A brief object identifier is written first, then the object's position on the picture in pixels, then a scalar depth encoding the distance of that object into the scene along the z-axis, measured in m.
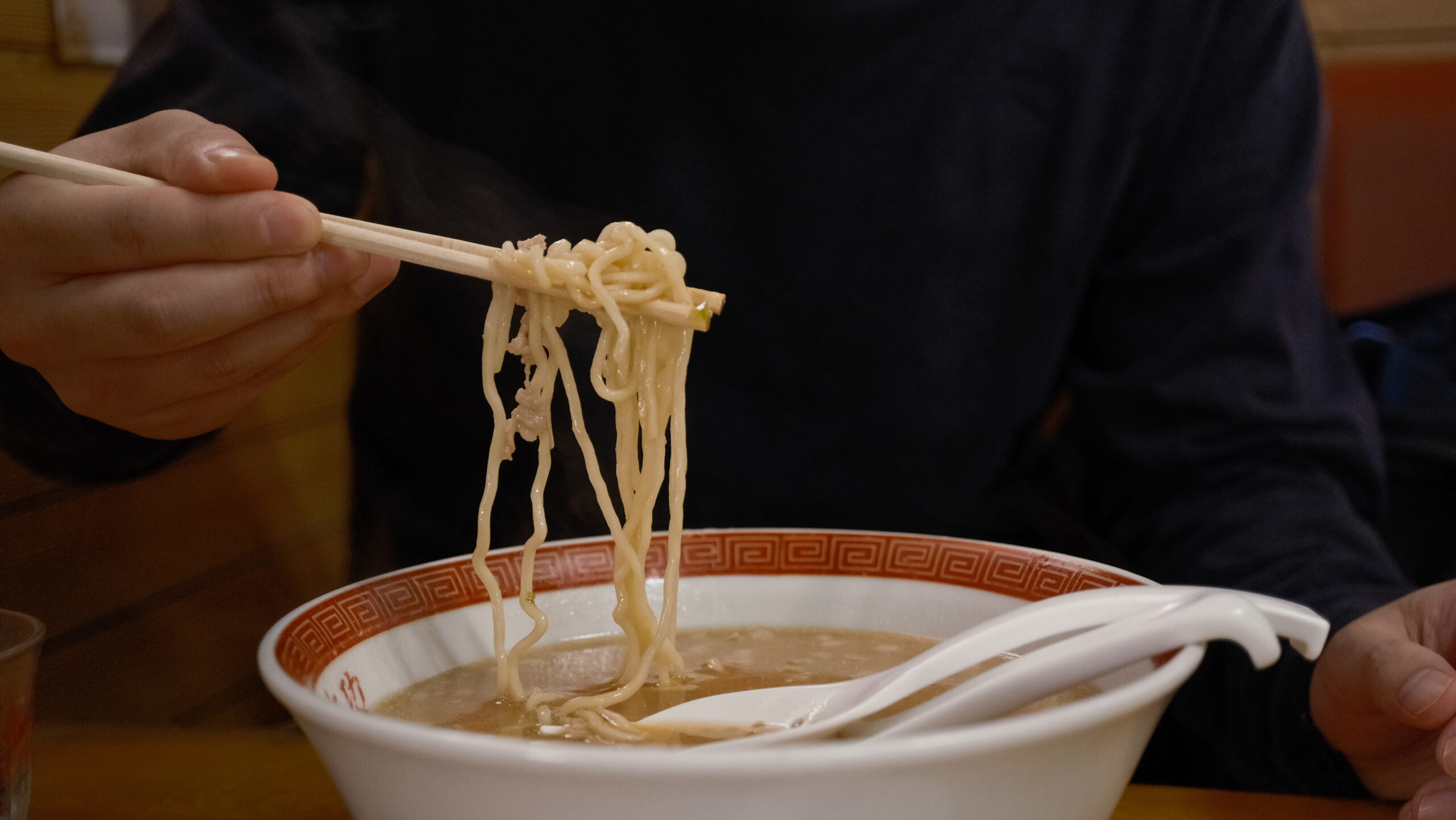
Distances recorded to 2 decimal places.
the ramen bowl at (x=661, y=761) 0.70
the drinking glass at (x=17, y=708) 0.77
